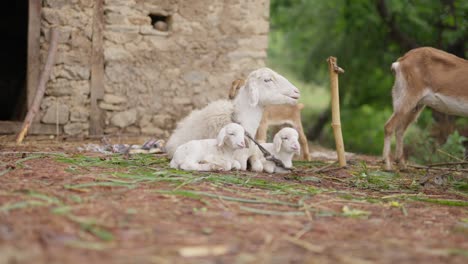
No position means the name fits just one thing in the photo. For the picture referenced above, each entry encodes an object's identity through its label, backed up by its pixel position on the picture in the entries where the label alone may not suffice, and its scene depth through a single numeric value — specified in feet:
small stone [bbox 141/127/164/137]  28.33
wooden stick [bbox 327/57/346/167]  19.86
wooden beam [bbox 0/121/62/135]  25.96
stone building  26.63
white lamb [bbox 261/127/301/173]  18.25
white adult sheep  19.43
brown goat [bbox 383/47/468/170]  23.02
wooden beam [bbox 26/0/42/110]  26.09
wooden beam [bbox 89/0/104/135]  27.27
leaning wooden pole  23.71
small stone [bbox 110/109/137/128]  27.84
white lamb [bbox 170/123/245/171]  17.15
